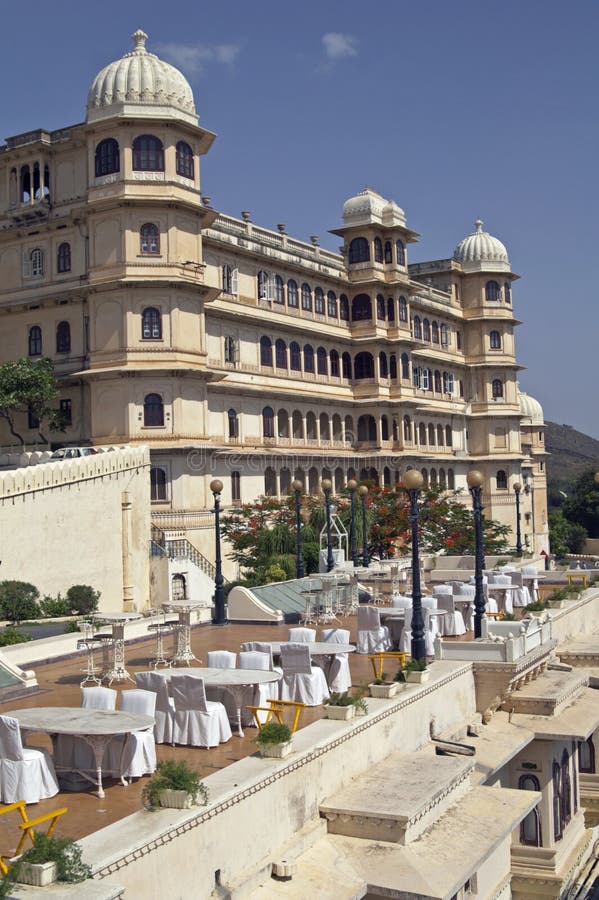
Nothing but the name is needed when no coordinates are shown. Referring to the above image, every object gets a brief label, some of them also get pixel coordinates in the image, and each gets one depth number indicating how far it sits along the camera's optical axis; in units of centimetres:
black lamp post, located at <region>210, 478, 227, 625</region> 2703
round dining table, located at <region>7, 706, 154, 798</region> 1211
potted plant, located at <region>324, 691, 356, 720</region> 1495
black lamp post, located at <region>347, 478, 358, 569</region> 3538
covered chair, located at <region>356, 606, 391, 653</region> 2198
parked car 3909
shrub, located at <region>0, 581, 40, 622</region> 3020
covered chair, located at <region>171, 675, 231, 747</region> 1422
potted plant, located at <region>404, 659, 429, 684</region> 1770
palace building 4338
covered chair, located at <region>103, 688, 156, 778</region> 1275
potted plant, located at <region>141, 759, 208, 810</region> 1112
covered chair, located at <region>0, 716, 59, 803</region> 1188
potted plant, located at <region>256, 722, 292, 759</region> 1295
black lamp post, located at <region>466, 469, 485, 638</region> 2139
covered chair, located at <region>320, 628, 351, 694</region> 1802
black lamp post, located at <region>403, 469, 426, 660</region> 1903
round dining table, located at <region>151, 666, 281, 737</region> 1472
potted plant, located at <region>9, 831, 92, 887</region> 919
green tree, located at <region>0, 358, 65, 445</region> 4334
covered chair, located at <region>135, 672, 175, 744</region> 1446
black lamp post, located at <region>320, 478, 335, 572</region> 3333
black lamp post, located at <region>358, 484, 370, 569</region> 3569
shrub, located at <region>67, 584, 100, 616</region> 3334
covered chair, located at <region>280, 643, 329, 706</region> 1672
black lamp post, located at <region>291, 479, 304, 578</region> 3388
